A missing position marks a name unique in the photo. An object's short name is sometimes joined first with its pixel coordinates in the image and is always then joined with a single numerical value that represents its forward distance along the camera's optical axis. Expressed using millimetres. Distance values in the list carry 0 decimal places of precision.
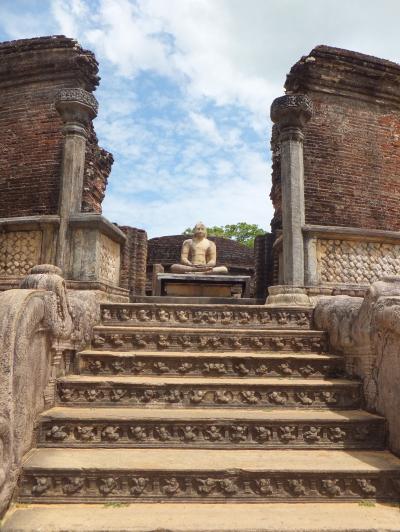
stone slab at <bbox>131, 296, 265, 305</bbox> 5715
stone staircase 2324
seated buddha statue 9570
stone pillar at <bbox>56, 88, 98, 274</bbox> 5461
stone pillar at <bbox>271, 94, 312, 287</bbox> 5453
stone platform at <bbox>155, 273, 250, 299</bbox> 7113
